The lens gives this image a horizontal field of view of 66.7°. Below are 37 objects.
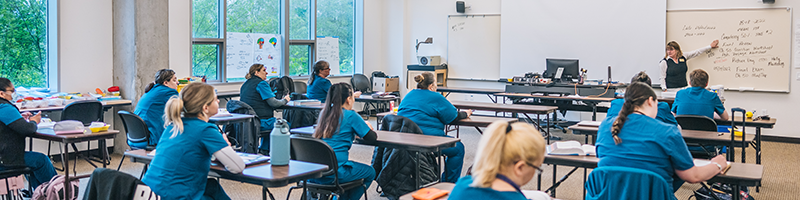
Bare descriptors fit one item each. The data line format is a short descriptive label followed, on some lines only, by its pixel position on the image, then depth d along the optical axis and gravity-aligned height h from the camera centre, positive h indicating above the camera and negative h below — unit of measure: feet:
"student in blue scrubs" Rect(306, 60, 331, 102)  22.53 -0.22
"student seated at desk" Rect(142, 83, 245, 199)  8.84 -1.07
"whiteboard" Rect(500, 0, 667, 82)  28.14 +2.22
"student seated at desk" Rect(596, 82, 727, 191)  9.12 -0.97
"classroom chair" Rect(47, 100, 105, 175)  17.54 -1.03
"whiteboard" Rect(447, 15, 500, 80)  32.42 +1.81
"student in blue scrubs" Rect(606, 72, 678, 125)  14.49 -0.75
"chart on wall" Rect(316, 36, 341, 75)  31.76 +1.48
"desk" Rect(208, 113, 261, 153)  19.33 -1.79
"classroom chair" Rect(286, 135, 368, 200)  11.18 -1.47
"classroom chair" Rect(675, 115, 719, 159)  15.43 -1.14
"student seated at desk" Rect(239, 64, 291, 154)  20.30 -0.64
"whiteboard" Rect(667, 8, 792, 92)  25.63 +1.67
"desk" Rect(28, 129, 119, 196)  13.14 -1.33
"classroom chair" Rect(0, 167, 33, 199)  12.82 -2.07
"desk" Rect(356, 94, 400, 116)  23.90 -0.83
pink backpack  12.59 -2.35
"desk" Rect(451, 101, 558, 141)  20.10 -0.96
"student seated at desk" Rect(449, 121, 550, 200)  5.21 -0.70
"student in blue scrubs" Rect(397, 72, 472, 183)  15.47 -0.85
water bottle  9.75 -1.06
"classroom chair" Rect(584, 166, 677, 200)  8.50 -1.46
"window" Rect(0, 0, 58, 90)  19.84 +1.10
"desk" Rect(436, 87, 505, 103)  29.44 -0.57
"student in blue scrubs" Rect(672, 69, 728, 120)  16.78 -0.53
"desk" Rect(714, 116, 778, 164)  16.56 -1.17
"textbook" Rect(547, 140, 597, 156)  11.34 -1.31
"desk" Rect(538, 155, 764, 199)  9.41 -1.48
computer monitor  27.14 +0.49
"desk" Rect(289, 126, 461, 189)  12.29 -1.31
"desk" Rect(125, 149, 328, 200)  8.96 -1.46
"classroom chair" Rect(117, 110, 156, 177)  15.76 -1.33
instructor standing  25.93 +0.59
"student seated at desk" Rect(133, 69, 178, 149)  16.28 -0.83
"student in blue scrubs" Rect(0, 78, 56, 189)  12.75 -1.34
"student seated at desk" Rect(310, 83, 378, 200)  12.14 -1.03
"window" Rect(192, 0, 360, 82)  25.39 +2.43
